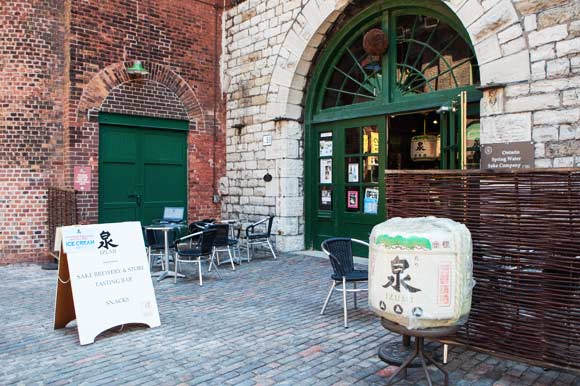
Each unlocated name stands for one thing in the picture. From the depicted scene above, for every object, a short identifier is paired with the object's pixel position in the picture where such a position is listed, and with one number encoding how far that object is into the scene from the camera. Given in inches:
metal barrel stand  108.9
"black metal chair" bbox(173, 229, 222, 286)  242.1
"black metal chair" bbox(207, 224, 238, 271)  264.9
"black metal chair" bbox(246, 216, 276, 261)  307.4
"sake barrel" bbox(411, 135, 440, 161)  285.6
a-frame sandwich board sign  161.5
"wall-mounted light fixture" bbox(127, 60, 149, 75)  337.1
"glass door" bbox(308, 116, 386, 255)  308.2
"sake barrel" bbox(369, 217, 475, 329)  107.4
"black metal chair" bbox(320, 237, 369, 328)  177.6
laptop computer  310.7
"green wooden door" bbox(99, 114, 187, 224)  338.6
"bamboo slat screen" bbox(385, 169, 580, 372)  117.8
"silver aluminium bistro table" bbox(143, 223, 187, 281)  255.8
